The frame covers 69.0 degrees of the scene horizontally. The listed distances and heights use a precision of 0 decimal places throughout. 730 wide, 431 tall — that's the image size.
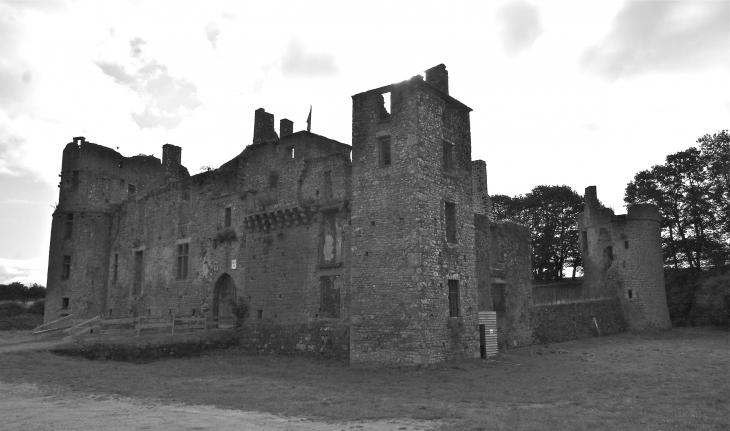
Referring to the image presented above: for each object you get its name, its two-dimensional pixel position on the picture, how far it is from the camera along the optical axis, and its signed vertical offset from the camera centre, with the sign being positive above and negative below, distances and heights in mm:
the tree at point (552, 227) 54719 +7631
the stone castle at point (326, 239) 19672 +3071
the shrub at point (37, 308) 46469 -248
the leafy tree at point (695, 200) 42344 +8087
